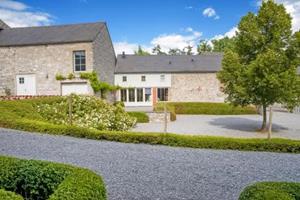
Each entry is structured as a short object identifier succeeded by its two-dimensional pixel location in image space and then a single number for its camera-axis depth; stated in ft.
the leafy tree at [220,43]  200.89
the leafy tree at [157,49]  214.90
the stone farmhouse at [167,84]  106.11
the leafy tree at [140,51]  187.32
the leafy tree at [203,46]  202.68
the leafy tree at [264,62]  48.14
